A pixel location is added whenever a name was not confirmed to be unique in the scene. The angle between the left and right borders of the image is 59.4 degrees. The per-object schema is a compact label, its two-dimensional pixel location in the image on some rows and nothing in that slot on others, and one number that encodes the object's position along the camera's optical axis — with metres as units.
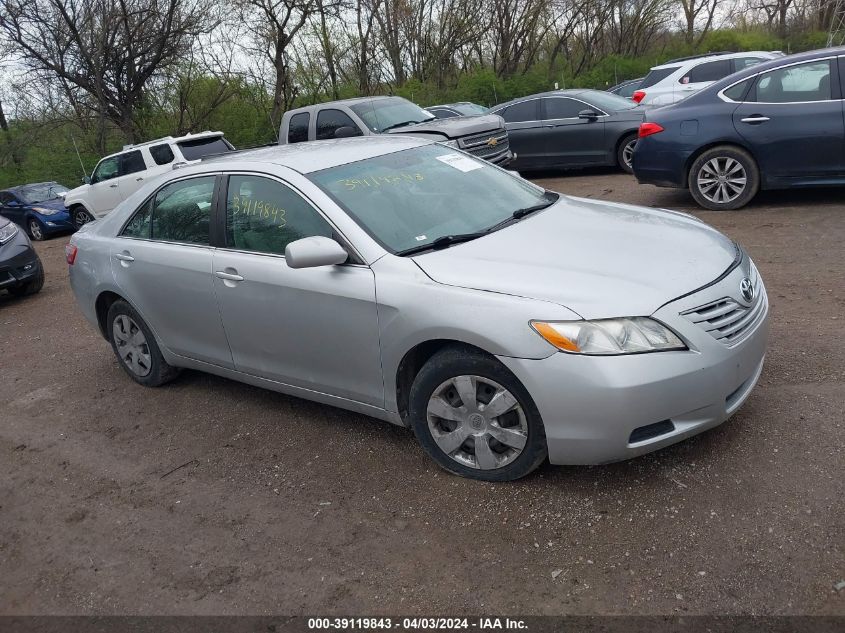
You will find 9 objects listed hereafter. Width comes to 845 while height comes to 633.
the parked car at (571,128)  12.28
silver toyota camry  3.15
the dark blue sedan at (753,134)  7.57
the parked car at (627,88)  20.91
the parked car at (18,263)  9.23
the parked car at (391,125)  11.04
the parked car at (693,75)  14.55
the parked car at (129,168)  14.70
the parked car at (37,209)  16.80
